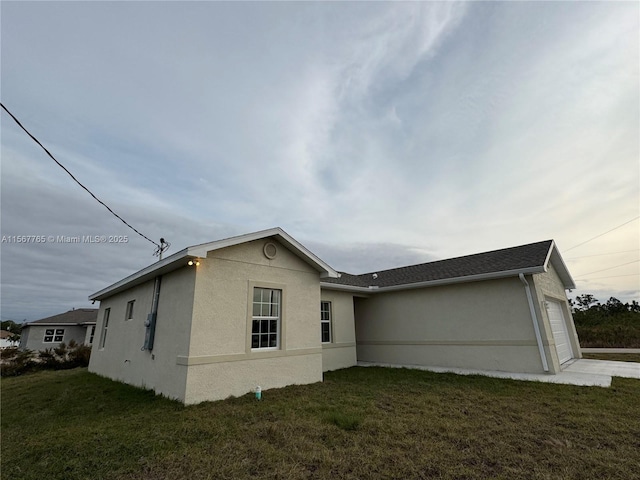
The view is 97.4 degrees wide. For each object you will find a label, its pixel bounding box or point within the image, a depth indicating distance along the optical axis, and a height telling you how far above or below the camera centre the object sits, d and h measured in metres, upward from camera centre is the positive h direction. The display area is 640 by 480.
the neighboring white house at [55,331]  24.88 +0.04
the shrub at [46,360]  14.27 -1.44
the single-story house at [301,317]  6.35 +0.19
